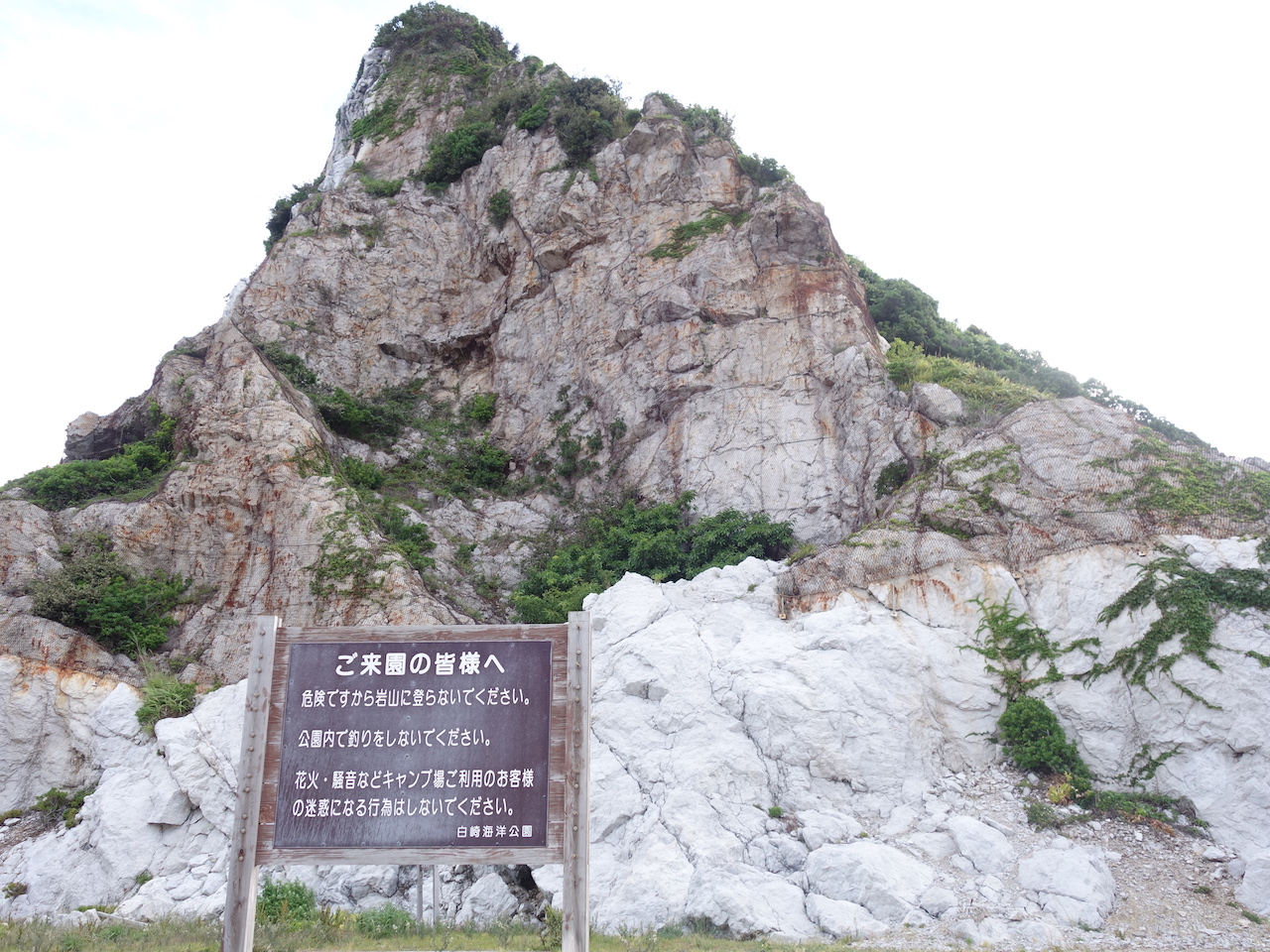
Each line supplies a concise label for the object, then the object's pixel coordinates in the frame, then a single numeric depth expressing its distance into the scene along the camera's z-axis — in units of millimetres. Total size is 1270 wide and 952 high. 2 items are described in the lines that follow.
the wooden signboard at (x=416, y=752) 6598
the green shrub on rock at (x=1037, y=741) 13336
